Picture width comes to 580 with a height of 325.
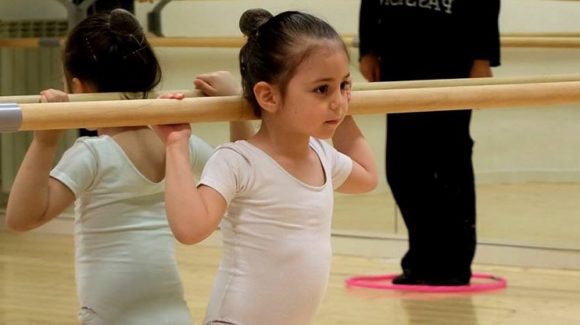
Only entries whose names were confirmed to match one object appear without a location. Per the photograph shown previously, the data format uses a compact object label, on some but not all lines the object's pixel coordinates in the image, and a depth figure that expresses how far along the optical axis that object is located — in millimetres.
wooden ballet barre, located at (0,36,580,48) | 8476
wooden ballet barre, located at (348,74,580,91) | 4449
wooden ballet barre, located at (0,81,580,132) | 3269
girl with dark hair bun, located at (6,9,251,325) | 4129
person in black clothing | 7437
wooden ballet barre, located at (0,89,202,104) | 3720
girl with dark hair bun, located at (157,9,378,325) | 3630
